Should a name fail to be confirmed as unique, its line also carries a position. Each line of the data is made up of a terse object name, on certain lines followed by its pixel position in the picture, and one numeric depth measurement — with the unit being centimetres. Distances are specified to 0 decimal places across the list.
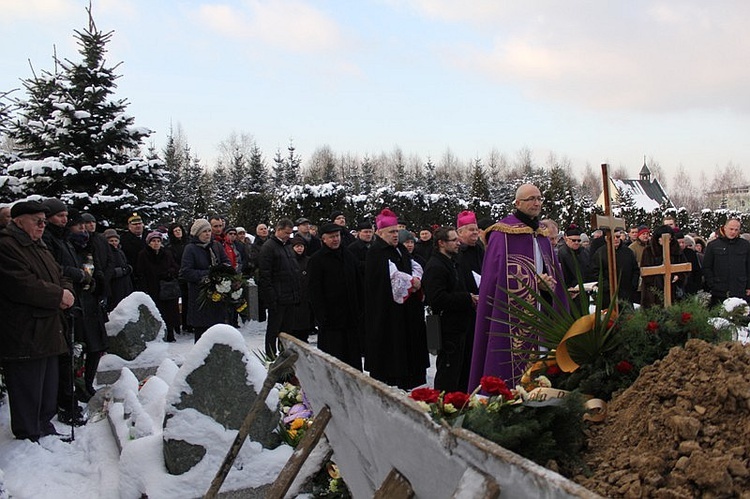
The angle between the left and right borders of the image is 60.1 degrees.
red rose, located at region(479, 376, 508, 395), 252
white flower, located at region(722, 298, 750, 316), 371
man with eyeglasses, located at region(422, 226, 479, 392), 591
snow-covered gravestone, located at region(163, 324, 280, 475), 411
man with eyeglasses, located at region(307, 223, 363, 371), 664
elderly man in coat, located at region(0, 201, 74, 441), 498
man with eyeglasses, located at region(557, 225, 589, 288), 937
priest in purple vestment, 486
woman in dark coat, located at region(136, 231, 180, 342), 1041
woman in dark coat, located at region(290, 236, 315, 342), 862
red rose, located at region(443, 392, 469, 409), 238
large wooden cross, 379
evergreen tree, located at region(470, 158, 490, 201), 3766
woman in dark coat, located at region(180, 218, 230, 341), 873
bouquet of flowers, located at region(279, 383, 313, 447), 440
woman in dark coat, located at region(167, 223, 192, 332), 1122
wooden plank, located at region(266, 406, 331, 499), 254
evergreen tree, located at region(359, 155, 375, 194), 4874
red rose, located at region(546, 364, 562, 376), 329
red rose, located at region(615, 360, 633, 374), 306
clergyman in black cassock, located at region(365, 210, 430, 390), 624
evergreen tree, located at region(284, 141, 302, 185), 3909
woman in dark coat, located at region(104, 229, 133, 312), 887
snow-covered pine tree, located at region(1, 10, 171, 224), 1291
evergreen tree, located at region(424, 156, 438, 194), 4170
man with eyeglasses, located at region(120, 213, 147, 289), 1064
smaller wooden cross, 517
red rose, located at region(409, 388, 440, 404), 241
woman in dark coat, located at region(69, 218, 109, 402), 653
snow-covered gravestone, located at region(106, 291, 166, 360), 763
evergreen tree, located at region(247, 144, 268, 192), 3659
